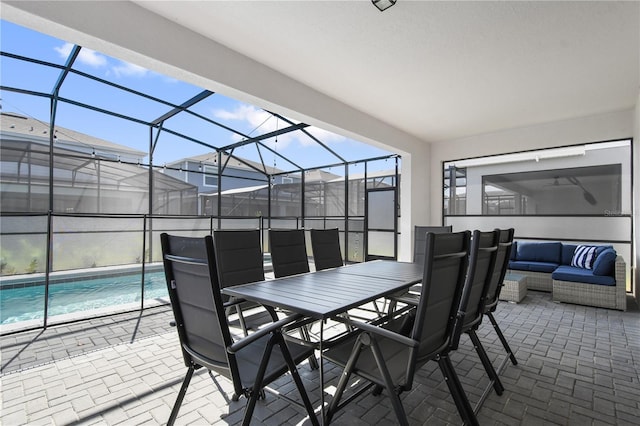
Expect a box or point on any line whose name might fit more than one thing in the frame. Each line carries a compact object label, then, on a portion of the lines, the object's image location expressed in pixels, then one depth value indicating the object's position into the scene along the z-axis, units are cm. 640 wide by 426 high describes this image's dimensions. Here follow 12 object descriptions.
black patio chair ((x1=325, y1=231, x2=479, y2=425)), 150
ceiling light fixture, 255
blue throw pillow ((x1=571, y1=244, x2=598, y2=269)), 495
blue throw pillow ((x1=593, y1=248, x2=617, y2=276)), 442
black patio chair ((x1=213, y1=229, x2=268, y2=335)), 286
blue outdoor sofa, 440
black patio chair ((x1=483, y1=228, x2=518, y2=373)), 241
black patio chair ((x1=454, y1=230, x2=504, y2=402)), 190
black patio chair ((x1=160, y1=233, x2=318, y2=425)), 144
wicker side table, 480
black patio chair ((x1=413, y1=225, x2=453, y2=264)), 418
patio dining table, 184
